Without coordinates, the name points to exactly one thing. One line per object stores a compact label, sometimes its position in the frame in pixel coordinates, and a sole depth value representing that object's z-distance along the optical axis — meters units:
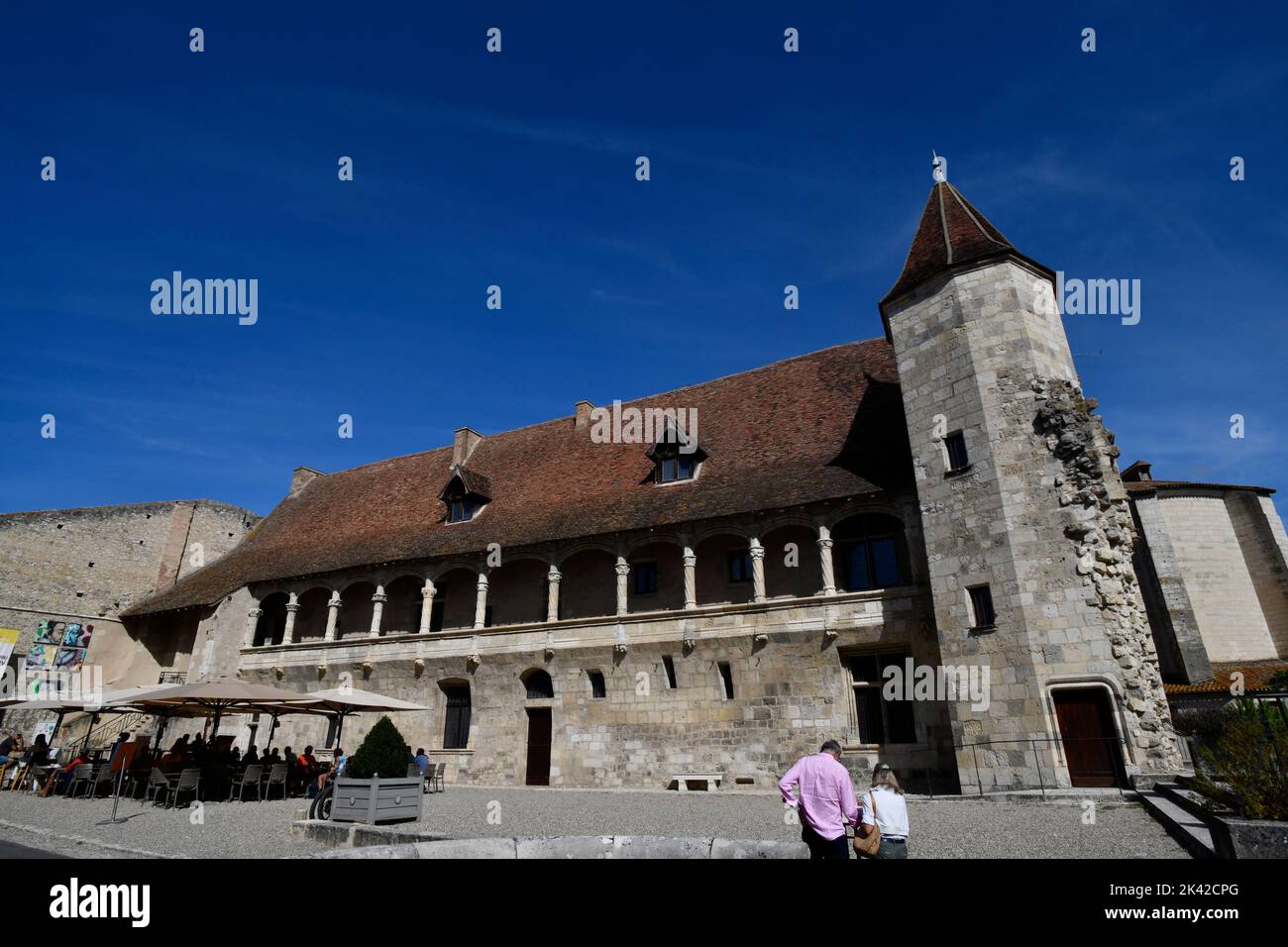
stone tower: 12.56
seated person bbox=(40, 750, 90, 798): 16.30
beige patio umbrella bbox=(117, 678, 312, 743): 13.38
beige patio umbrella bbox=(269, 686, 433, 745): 14.76
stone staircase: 6.97
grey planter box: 9.98
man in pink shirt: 5.33
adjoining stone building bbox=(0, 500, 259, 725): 26.08
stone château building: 13.34
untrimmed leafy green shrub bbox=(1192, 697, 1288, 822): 5.52
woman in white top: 5.80
